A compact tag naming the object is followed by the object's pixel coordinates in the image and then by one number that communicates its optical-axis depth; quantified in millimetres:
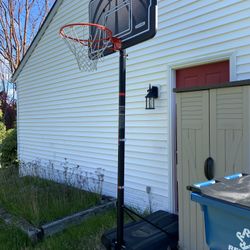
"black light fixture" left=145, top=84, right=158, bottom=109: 4820
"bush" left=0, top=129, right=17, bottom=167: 11390
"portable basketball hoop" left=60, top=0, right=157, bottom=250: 3227
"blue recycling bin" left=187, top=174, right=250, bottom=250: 1749
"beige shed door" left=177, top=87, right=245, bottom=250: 2842
